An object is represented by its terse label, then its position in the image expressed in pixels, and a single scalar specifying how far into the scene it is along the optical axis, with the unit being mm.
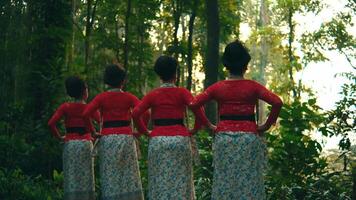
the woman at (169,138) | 5938
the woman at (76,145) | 7809
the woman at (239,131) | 5211
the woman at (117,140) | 6973
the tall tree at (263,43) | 38275
